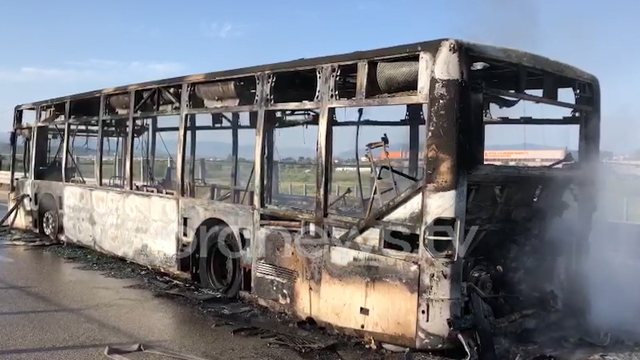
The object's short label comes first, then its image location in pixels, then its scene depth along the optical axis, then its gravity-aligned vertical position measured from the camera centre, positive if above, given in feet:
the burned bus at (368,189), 15.51 -0.56
